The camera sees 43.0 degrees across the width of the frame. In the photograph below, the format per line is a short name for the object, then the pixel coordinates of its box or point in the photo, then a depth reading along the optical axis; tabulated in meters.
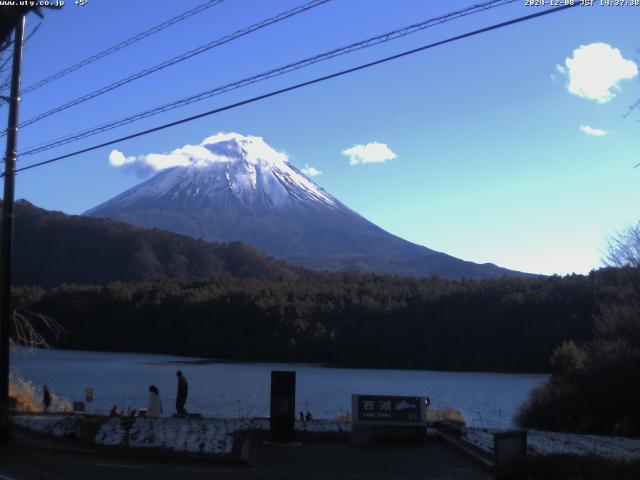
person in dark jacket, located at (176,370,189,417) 20.38
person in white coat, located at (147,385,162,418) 20.94
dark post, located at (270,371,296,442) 16.16
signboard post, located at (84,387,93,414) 27.25
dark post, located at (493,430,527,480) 11.60
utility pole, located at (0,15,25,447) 16.33
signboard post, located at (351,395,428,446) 16.45
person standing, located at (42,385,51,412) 26.70
